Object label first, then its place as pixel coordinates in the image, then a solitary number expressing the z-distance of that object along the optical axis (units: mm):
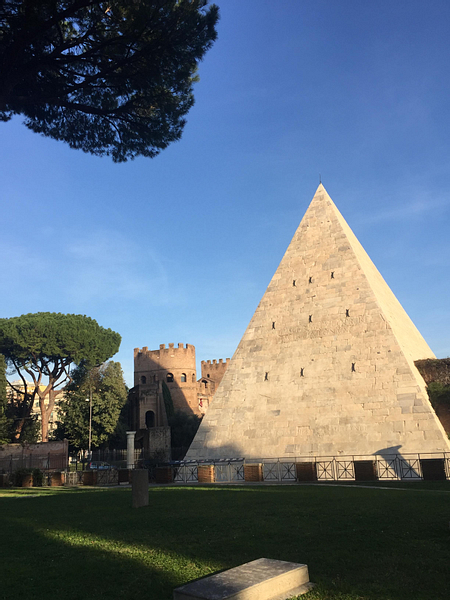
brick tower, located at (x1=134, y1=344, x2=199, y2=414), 53125
